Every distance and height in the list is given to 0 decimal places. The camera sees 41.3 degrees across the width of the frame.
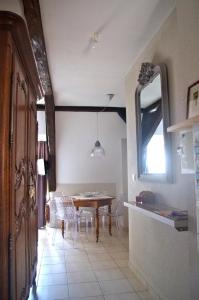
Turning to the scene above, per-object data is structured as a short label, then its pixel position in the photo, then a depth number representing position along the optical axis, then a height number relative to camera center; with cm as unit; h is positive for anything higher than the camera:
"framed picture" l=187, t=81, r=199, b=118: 165 +42
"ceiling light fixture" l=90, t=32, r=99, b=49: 265 +133
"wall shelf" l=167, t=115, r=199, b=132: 151 +25
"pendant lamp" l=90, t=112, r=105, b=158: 572 +36
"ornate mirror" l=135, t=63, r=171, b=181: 239 +45
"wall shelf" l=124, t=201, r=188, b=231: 183 -38
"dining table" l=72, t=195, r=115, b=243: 514 -67
